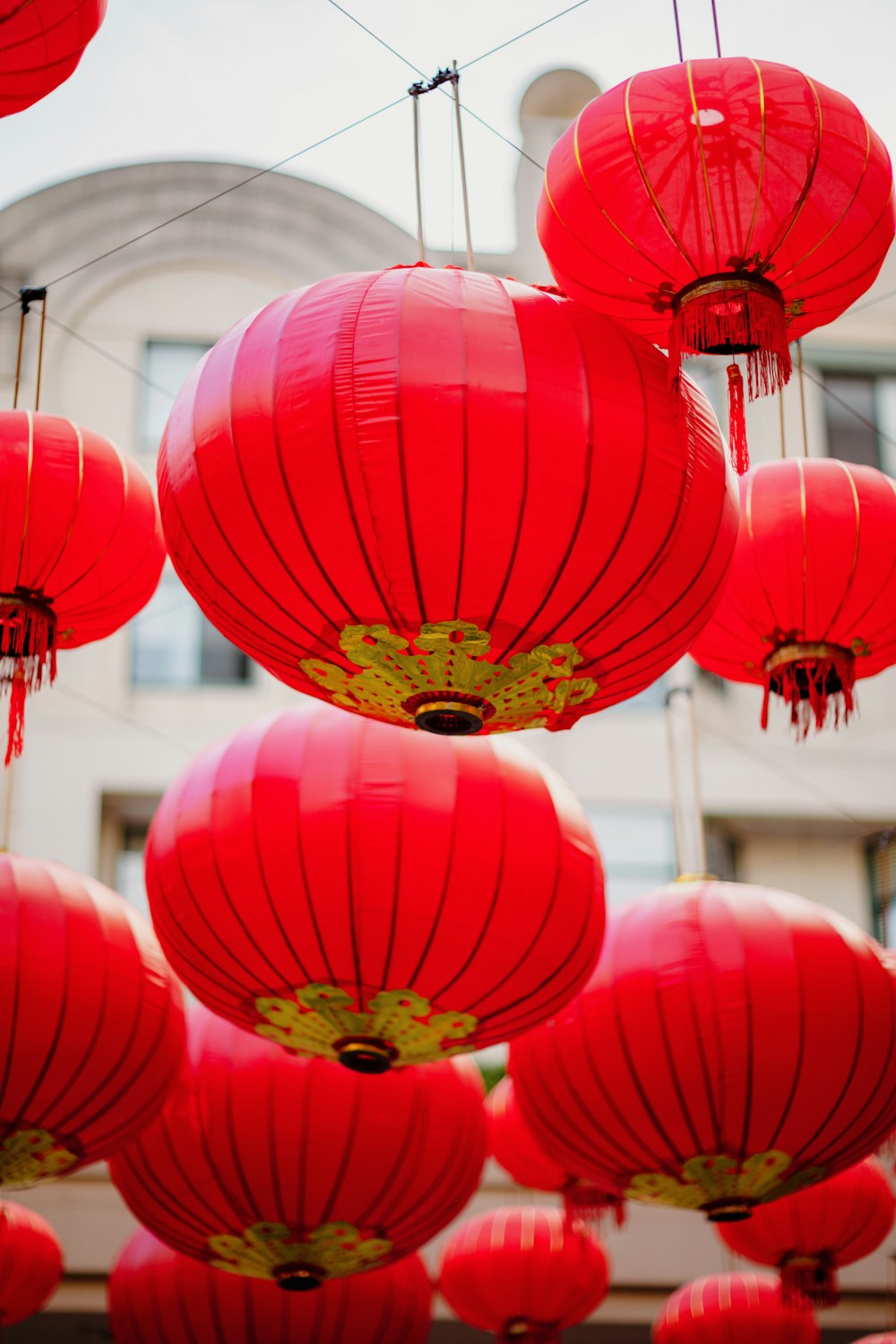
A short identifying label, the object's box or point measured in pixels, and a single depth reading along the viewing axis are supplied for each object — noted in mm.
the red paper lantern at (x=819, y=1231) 5965
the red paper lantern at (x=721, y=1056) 4379
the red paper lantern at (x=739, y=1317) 6816
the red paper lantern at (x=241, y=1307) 5488
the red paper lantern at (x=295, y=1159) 4582
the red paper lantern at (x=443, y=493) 2762
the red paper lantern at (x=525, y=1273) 6422
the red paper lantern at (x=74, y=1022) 4164
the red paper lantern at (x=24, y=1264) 6059
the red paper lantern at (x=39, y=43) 2879
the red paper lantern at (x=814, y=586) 4297
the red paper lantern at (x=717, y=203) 3012
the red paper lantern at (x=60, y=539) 4000
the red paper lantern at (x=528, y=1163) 5875
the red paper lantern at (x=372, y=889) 3691
